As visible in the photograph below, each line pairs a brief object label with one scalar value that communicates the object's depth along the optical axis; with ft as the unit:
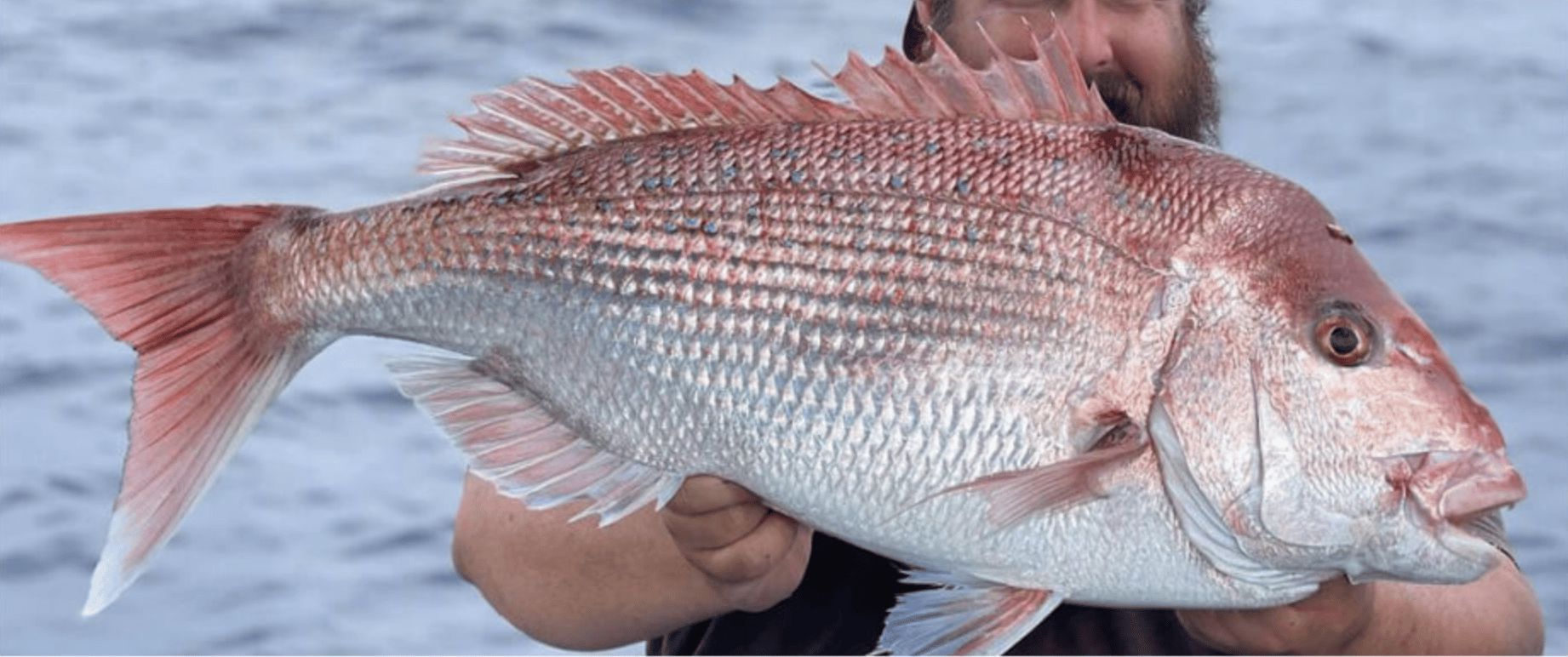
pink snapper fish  5.96
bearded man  7.19
